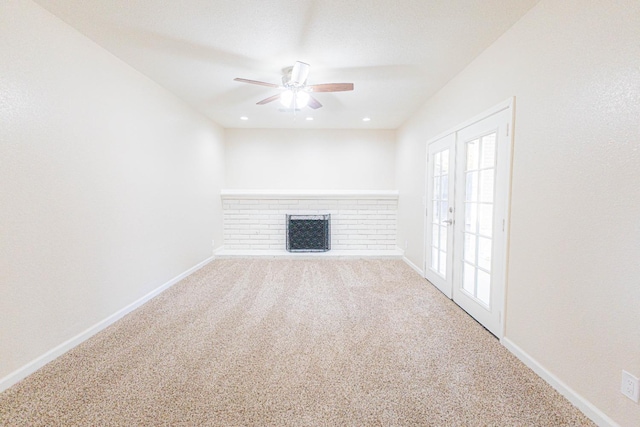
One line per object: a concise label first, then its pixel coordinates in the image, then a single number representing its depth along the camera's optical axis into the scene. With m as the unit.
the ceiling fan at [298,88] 2.40
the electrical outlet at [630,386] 1.18
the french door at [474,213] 2.10
